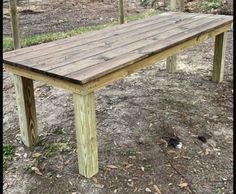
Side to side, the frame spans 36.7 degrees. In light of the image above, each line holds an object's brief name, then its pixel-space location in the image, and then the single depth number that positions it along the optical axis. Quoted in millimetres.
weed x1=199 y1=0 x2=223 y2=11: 7523
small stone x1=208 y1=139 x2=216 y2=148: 2828
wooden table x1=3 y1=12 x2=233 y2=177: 2148
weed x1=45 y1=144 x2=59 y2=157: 2696
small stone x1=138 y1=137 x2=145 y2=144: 2834
